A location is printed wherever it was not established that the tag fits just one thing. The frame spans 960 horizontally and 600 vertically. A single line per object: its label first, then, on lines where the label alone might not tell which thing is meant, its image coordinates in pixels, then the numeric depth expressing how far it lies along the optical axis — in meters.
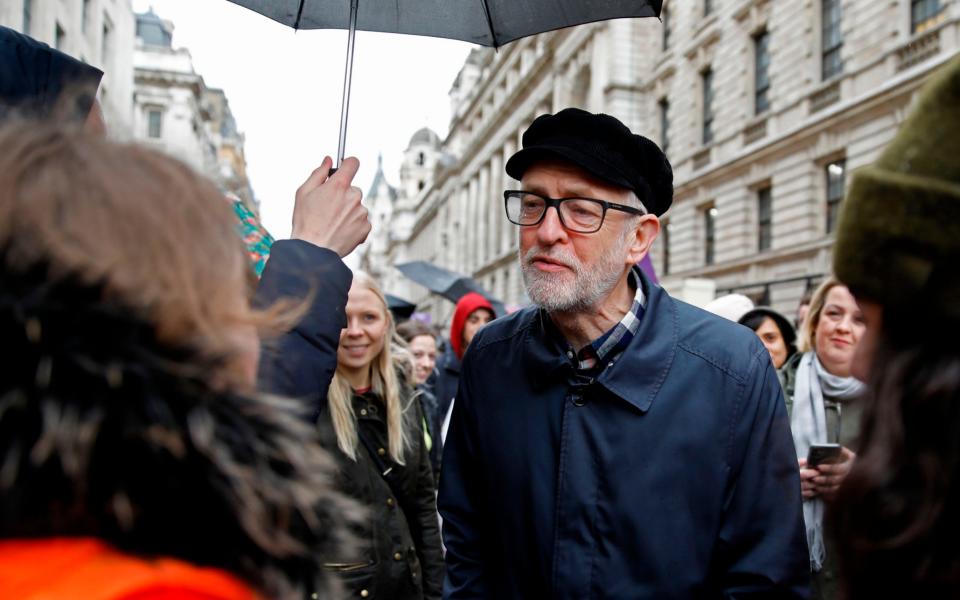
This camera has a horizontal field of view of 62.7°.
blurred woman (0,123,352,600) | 0.95
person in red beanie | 8.03
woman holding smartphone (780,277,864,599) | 3.71
